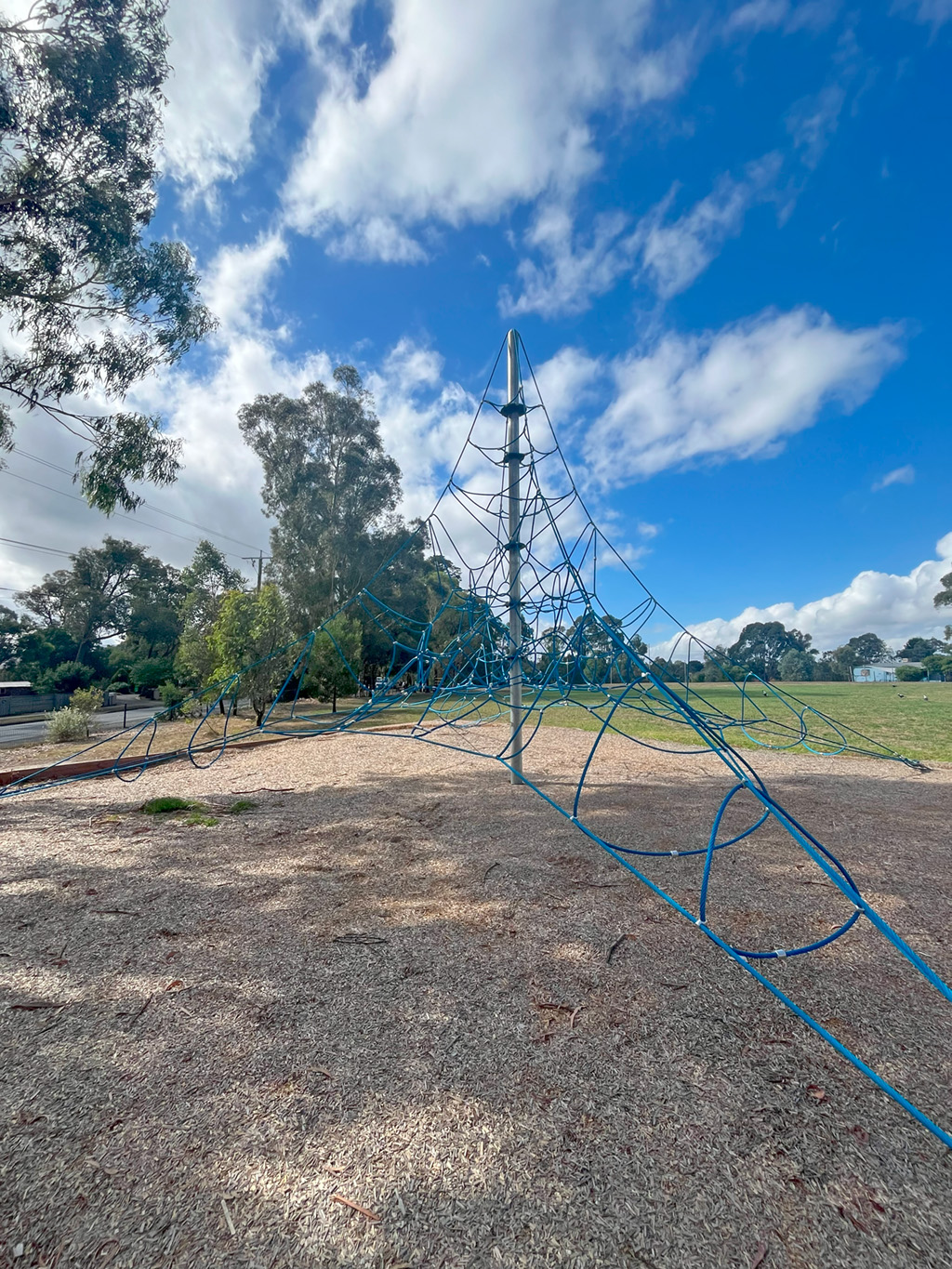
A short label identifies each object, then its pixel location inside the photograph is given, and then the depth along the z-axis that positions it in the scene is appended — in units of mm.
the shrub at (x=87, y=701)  12766
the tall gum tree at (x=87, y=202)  6375
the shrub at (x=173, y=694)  18875
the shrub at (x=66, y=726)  11281
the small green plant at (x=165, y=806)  4852
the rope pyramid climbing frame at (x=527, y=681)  2588
